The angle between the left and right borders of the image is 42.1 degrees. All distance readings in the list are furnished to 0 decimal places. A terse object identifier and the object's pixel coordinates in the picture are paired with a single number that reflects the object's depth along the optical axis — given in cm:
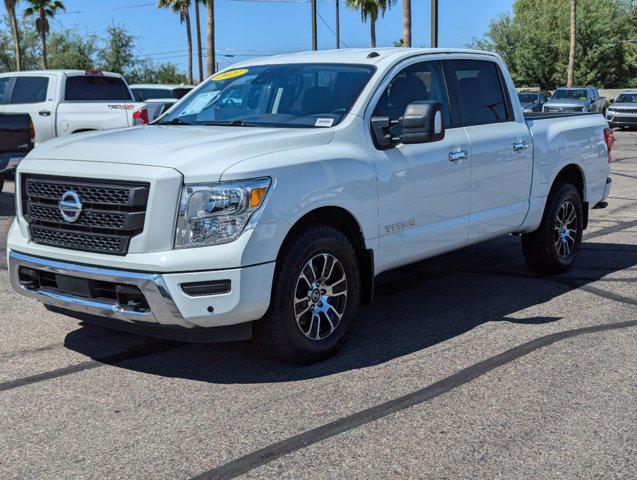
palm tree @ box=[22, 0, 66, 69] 5091
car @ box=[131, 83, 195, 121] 2334
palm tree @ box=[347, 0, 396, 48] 4491
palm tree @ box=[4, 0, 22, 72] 4869
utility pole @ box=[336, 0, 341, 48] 5150
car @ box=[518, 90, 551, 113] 3244
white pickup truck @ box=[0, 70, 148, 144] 1480
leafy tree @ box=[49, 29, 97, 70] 6391
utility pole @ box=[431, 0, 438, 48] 2478
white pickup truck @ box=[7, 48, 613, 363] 449
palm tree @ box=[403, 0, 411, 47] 2530
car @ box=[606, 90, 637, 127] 3272
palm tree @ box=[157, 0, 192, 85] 5238
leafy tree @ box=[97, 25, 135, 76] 6444
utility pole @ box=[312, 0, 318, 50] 3541
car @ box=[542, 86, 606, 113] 3150
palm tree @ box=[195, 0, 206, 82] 5059
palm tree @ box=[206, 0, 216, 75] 3153
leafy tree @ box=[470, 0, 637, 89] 6116
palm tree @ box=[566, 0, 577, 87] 4766
